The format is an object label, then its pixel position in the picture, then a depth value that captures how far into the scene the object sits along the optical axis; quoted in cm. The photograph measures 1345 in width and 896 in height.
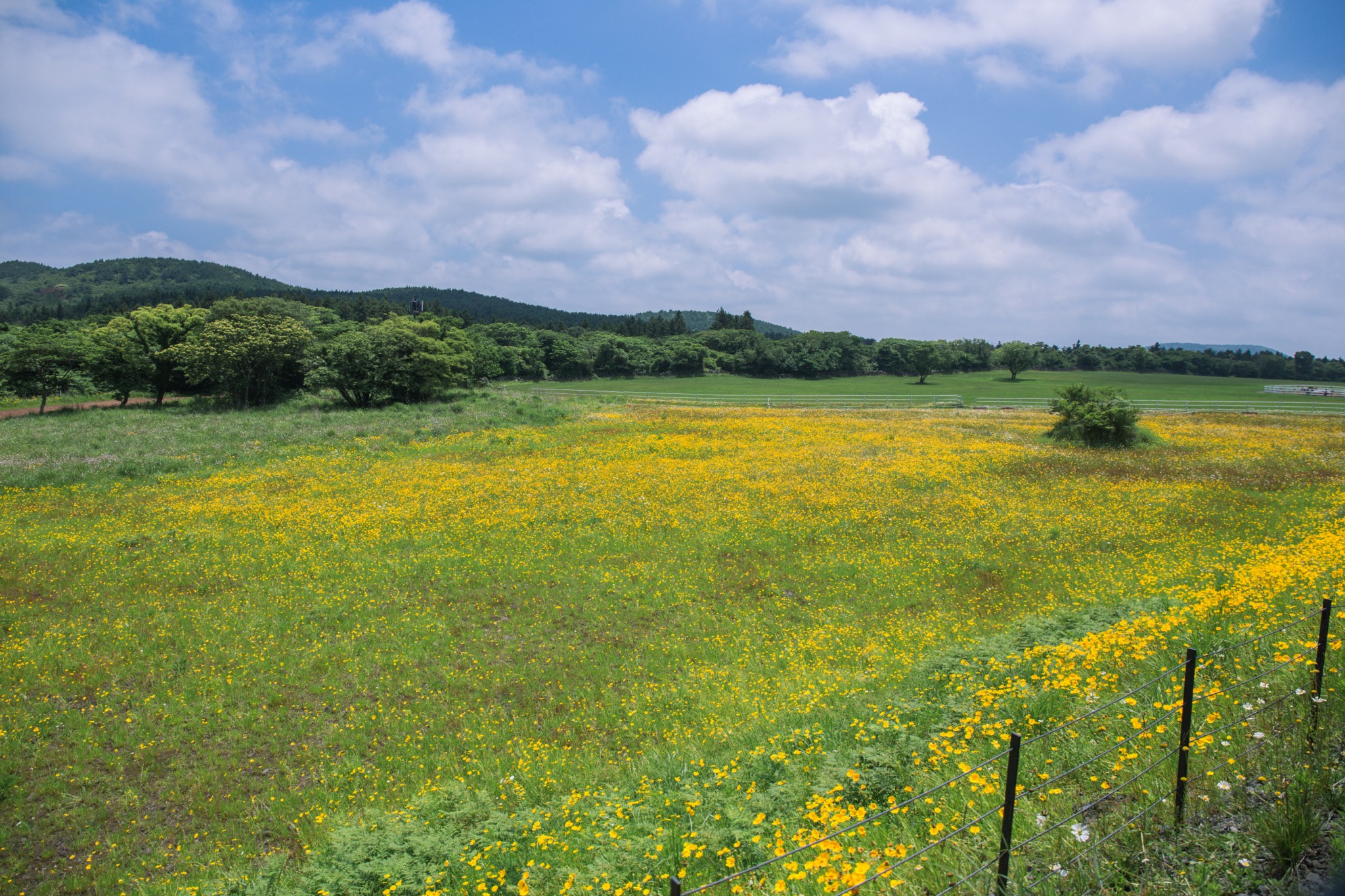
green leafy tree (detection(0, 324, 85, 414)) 4553
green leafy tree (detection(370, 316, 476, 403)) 5197
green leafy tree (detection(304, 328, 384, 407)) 5012
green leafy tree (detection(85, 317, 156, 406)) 5262
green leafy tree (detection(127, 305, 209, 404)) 5459
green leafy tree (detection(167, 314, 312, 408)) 4962
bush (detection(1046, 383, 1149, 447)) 3266
